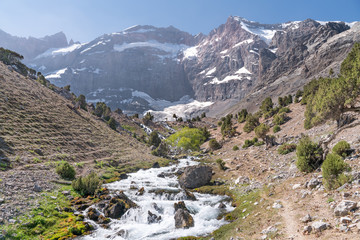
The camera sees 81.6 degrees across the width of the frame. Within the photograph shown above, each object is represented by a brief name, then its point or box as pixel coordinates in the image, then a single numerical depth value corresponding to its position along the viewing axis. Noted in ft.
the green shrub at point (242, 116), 323.16
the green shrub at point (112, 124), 278.99
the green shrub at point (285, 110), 235.20
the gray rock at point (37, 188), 80.05
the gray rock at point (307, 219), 42.93
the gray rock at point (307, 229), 39.33
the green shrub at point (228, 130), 268.31
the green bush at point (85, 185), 93.81
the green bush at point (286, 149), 115.27
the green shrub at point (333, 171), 50.74
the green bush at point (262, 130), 166.50
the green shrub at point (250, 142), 182.96
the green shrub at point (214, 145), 235.67
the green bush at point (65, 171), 105.29
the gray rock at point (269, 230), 44.72
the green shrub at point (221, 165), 133.28
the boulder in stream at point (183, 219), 69.51
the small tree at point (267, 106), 303.60
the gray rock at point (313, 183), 57.82
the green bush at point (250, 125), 243.17
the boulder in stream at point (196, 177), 115.85
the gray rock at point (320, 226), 37.73
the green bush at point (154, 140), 296.88
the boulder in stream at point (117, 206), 77.61
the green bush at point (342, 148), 69.10
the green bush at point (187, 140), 231.71
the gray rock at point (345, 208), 38.88
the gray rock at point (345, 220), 36.62
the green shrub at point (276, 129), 192.37
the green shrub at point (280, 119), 213.28
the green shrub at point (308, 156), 72.49
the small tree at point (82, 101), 293.64
